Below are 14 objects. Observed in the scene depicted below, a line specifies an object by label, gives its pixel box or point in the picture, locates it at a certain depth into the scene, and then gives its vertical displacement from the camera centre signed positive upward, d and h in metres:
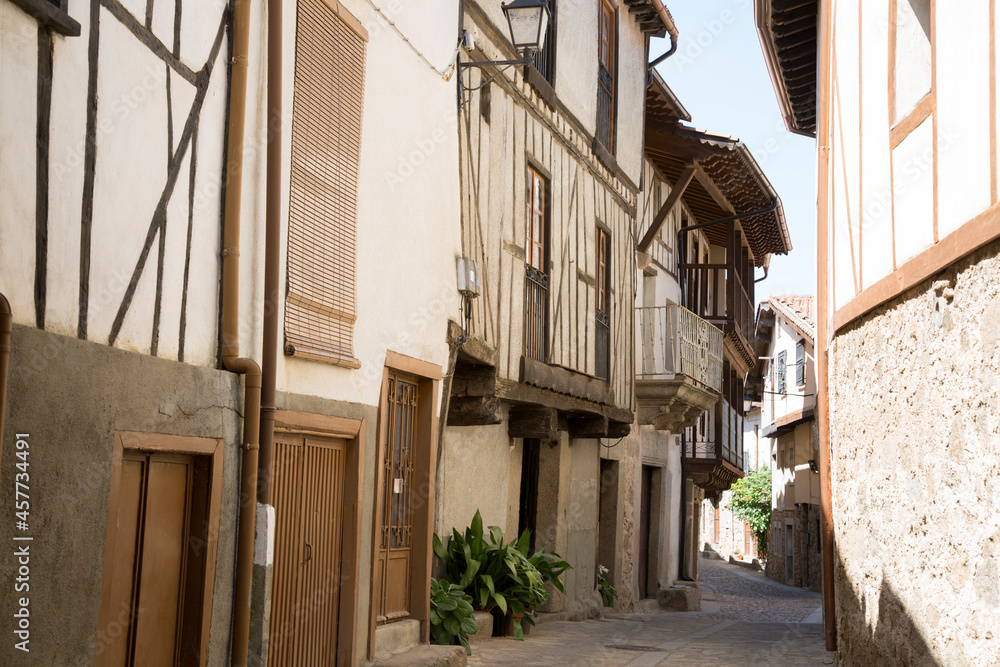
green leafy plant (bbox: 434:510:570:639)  9.47 -0.86
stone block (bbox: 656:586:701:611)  17.69 -1.93
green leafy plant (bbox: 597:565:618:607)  14.40 -1.50
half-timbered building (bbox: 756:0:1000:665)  4.85 +0.94
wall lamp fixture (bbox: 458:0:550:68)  8.33 +3.61
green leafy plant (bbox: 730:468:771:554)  35.47 -0.56
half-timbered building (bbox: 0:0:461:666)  4.04 +0.76
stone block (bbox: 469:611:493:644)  9.47 -1.33
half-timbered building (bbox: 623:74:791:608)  15.33 +2.79
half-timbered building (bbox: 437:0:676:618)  9.46 +2.07
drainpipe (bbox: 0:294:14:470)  3.62 +0.43
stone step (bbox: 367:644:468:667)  7.14 -1.26
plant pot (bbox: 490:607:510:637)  9.88 -1.35
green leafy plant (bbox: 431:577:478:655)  8.48 -1.14
